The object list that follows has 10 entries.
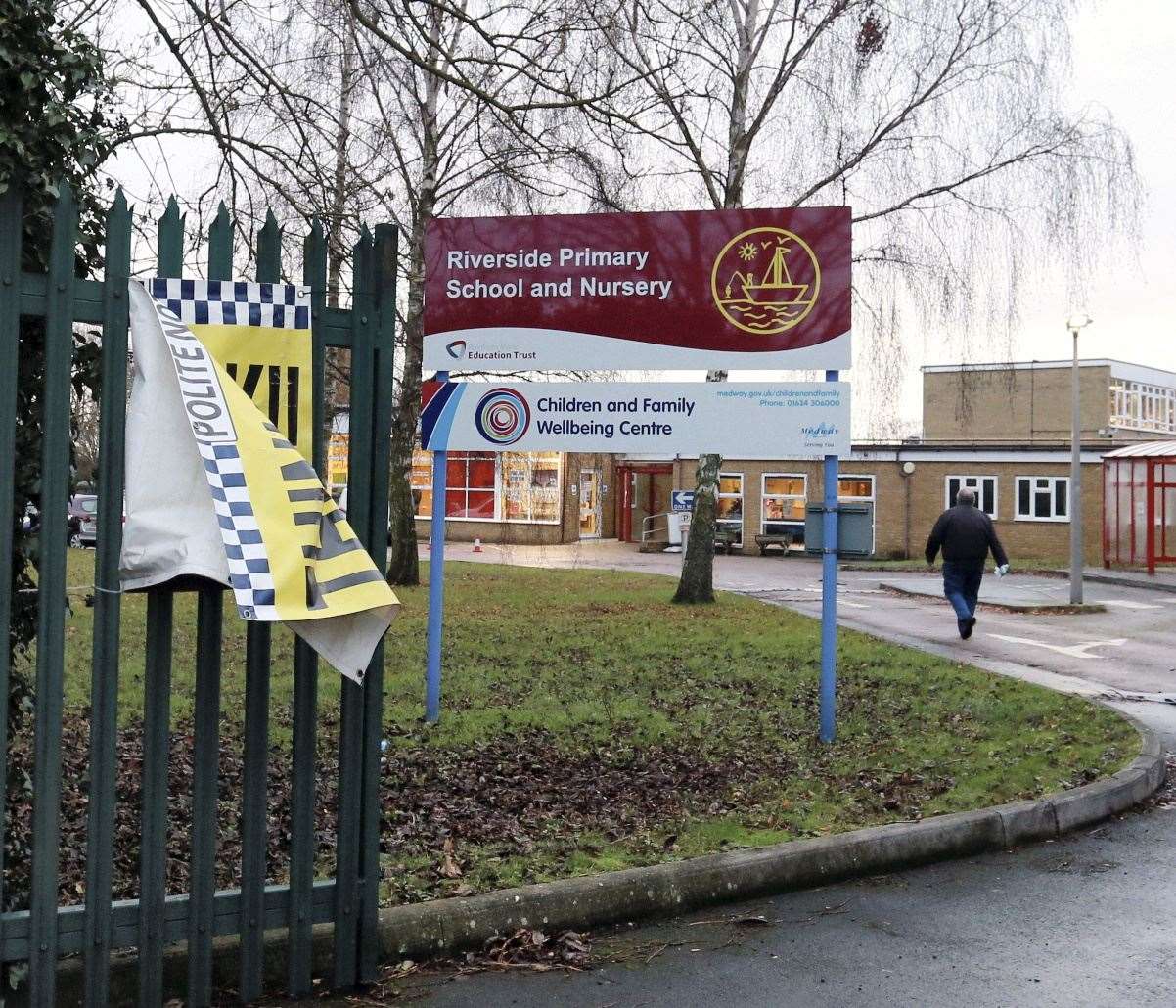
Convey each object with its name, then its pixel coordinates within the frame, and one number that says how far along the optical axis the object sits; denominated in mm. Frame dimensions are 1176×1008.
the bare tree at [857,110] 17062
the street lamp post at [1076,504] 20438
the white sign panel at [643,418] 8461
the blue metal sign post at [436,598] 8648
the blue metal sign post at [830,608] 8320
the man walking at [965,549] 14969
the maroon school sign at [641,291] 8477
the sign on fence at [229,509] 3627
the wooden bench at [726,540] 40875
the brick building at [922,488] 39281
